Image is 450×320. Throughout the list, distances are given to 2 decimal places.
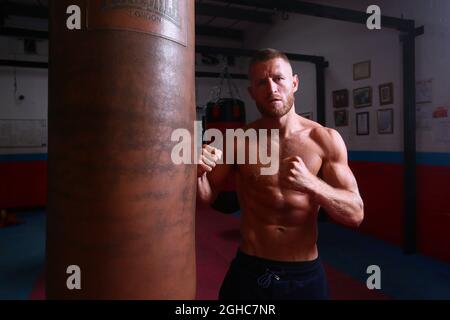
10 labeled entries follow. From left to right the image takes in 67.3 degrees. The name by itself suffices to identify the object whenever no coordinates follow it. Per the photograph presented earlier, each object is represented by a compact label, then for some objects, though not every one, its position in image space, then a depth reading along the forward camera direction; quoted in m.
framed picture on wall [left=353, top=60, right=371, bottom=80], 4.58
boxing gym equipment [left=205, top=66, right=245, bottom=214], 4.99
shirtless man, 1.49
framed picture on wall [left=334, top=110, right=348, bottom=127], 5.02
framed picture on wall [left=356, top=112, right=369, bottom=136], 4.66
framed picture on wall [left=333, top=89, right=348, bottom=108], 5.01
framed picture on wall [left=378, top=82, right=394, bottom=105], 4.24
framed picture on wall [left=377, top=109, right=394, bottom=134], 4.27
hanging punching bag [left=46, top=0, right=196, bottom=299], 0.72
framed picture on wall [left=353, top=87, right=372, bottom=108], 4.59
